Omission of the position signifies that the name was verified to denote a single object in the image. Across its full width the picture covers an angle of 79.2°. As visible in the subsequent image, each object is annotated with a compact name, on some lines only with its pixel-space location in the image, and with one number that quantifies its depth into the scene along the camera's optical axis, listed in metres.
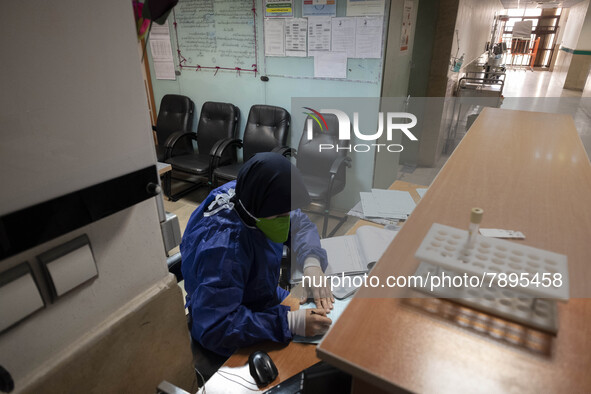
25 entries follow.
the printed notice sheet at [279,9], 3.17
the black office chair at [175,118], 4.07
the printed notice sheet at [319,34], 3.09
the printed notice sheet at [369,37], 2.90
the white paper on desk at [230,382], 1.05
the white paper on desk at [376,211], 1.96
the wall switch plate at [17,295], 0.57
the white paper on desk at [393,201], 2.01
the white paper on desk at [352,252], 1.53
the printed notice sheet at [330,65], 3.12
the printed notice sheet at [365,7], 2.84
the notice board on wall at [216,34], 3.44
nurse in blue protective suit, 1.22
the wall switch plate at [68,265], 0.63
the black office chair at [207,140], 3.61
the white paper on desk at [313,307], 1.21
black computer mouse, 1.05
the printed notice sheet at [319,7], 3.01
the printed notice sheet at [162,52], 3.96
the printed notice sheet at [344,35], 3.00
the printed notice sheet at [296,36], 3.18
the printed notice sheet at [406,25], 3.13
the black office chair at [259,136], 3.46
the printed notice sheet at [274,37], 3.27
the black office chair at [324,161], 3.03
